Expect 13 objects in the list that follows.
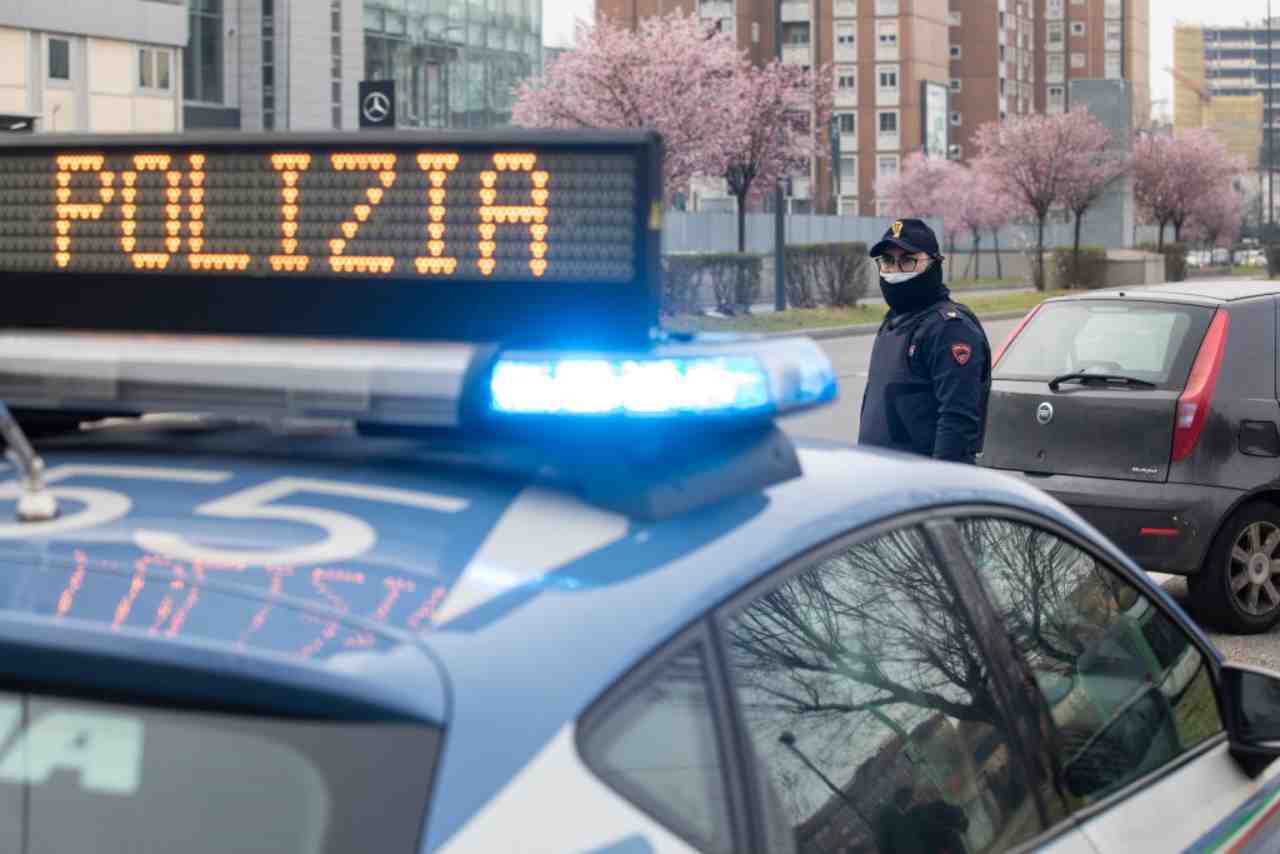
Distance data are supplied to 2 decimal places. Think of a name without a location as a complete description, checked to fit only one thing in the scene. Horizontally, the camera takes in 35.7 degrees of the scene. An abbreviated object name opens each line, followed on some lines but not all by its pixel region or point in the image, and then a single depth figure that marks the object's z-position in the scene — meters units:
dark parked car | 8.58
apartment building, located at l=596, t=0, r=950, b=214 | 123.31
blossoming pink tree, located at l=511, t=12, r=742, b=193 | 43.78
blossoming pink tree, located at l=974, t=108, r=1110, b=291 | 65.06
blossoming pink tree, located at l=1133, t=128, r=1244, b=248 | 83.38
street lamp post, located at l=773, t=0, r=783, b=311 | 38.75
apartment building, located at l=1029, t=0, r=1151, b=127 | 150.38
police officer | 6.75
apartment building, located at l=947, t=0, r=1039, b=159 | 137.00
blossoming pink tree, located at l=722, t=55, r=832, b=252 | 45.75
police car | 1.67
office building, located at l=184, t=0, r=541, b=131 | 58.25
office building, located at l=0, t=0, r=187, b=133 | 44.12
